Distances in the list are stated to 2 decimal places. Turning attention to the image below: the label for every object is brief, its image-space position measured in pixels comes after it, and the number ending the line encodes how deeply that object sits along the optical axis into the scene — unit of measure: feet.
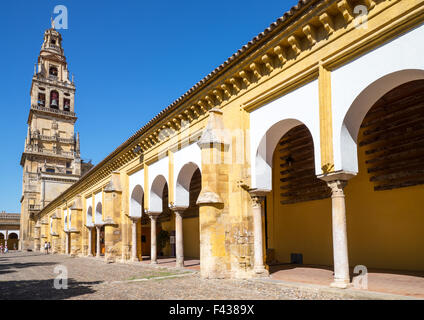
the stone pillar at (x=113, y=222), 63.36
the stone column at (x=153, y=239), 52.75
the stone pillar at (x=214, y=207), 34.22
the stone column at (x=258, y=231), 31.71
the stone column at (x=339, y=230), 23.89
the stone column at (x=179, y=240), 45.01
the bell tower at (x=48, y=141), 167.22
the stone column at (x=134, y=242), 59.98
